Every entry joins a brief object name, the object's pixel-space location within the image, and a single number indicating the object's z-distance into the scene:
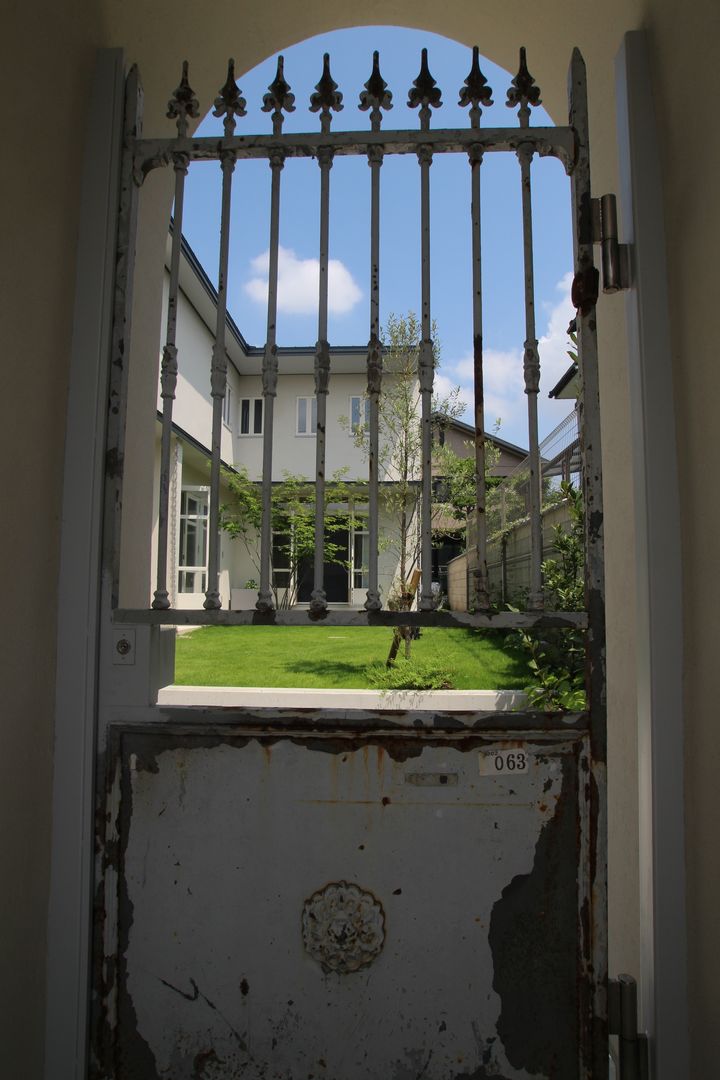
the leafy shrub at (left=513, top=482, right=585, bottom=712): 3.84
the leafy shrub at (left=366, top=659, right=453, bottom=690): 5.34
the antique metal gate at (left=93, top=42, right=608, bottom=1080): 1.38
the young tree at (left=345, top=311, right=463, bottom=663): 5.52
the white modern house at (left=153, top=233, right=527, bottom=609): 9.77
